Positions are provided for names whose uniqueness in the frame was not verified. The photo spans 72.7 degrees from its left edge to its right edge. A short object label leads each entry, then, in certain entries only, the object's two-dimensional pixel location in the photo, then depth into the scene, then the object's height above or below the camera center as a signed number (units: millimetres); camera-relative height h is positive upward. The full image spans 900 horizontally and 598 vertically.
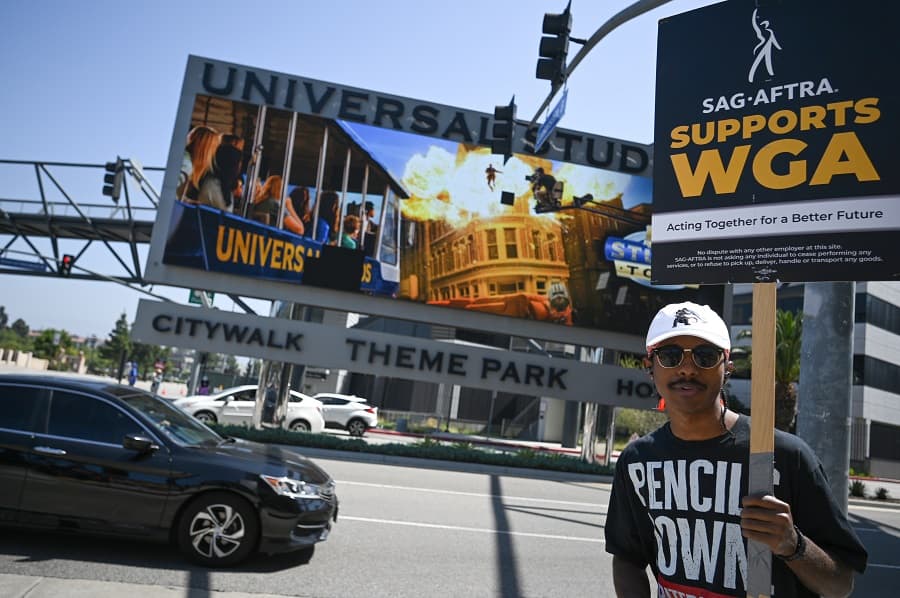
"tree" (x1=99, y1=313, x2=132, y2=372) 80438 +1321
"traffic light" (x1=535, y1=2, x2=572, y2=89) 7539 +4360
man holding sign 1854 -253
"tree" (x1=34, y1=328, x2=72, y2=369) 75188 -85
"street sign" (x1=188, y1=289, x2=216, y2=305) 28984 +3041
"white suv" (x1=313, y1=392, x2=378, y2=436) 23641 -1361
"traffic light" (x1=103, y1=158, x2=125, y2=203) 16375 +4616
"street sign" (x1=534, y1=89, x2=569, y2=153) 8484 +3977
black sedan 5586 -1149
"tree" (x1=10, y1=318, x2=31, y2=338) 151150 +3787
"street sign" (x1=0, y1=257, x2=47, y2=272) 26922 +3403
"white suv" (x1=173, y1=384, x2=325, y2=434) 19812 -1311
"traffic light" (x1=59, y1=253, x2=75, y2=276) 24094 +3283
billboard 18453 +5259
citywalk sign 18125 +906
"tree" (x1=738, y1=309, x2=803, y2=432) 23891 +2558
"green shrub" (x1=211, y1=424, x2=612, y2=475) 17000 -1752
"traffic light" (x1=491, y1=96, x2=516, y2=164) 9148 +3972
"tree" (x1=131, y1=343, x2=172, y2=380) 87125 +2
